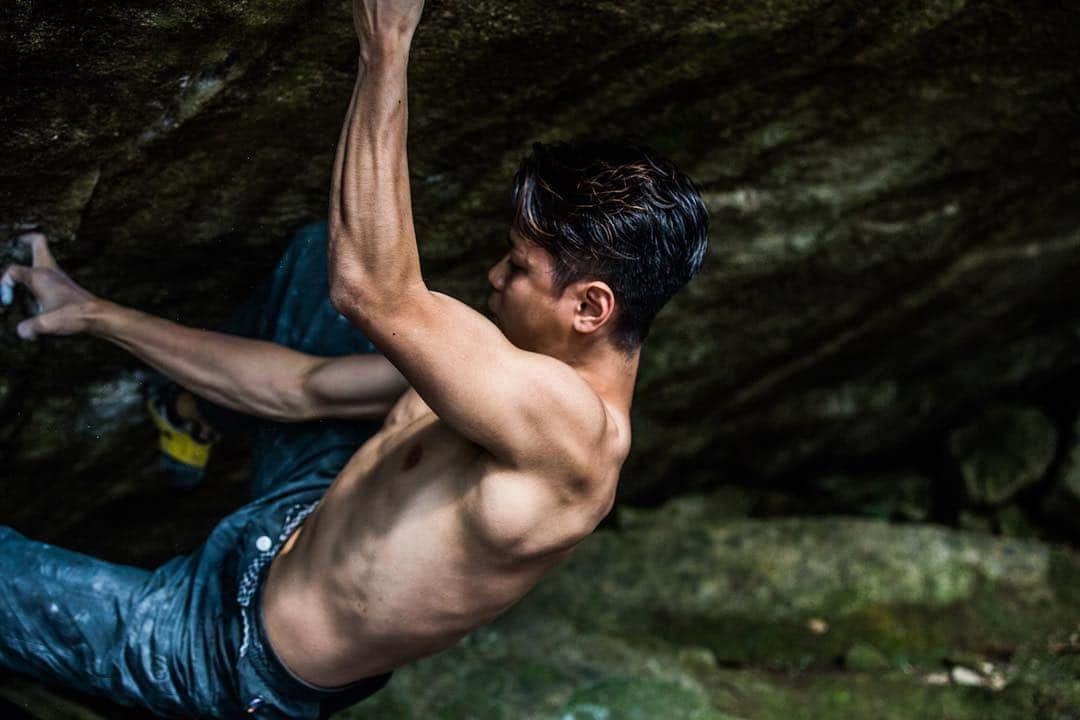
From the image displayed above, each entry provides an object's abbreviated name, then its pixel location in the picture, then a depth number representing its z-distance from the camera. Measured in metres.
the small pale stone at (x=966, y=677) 5.14
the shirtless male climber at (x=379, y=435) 2.37
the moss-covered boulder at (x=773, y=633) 4.71
